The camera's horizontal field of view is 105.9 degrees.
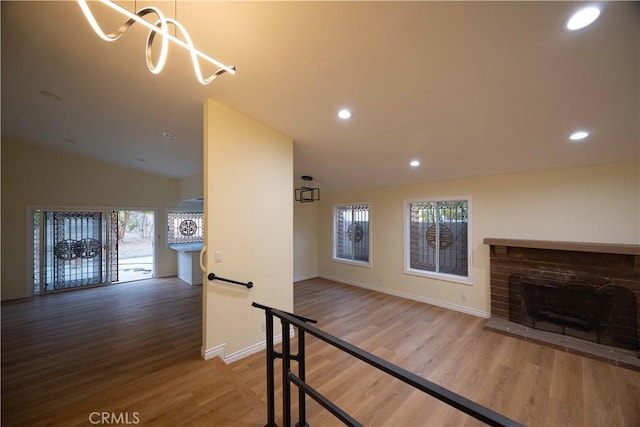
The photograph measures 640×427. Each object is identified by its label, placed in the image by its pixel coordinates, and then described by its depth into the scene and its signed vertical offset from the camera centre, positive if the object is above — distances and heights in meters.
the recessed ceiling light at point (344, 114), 2.56 +1.09
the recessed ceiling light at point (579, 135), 2.52 +0.83
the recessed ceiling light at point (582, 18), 1.33 +1.11
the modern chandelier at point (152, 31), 0.89 +0.77
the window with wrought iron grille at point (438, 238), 4.41 -0.48
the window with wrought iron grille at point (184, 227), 6.89 -0.35
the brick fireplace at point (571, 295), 2.95 -1.14
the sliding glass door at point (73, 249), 5.11 -0.76
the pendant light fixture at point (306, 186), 5.07 +0.68
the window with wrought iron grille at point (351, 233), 5.96 -0.49
